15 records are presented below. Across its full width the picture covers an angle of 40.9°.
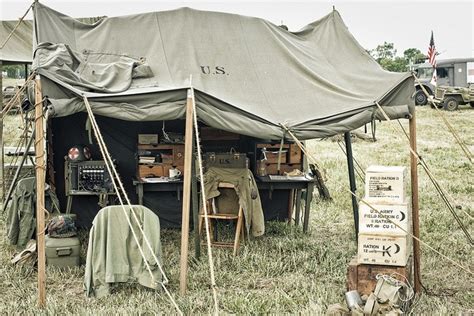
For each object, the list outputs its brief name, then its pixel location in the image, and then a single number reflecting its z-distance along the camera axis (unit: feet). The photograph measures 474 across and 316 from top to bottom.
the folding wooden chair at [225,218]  23.22
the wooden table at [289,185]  24.90
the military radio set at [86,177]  24.16
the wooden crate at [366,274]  16.94
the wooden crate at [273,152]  25.39
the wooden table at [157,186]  24.25
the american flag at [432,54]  76.45
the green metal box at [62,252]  20.85
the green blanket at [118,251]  18.42
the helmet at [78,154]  24.21
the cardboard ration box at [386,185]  17.48
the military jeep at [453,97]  79.71
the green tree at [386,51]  195.31
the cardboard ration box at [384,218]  17.17
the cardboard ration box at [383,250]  16.87
